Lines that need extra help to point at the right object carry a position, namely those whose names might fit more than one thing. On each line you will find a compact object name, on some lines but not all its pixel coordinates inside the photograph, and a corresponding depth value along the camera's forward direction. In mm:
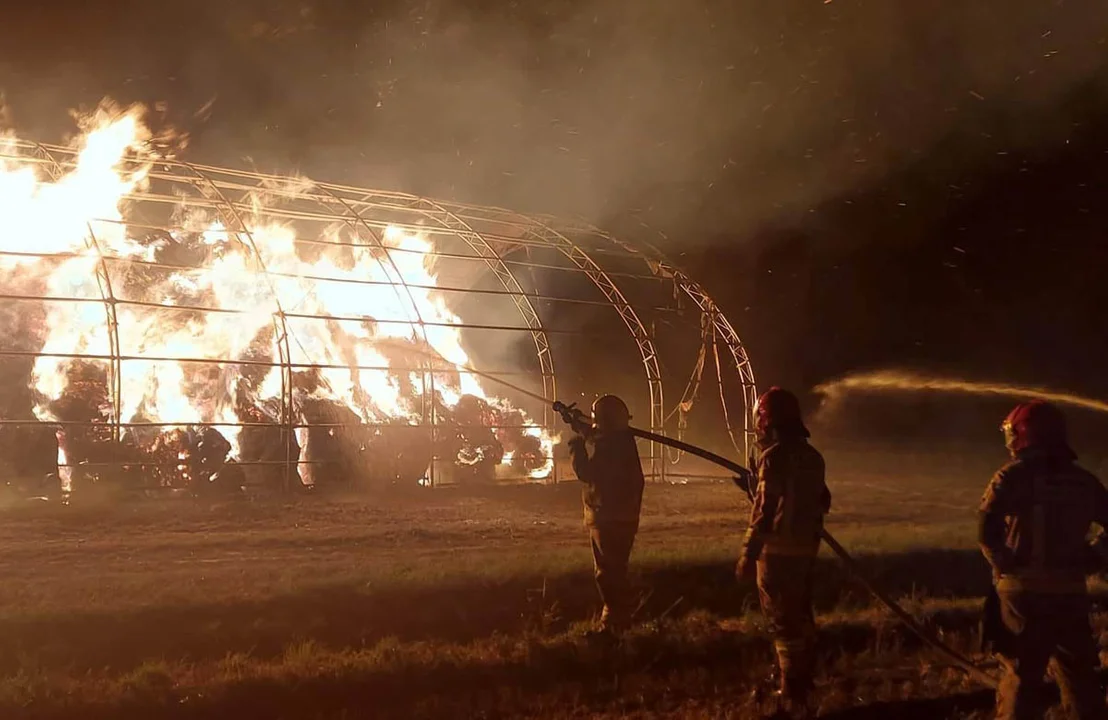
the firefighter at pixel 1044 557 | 5363
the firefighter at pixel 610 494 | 8148
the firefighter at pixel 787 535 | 6332
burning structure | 16188
